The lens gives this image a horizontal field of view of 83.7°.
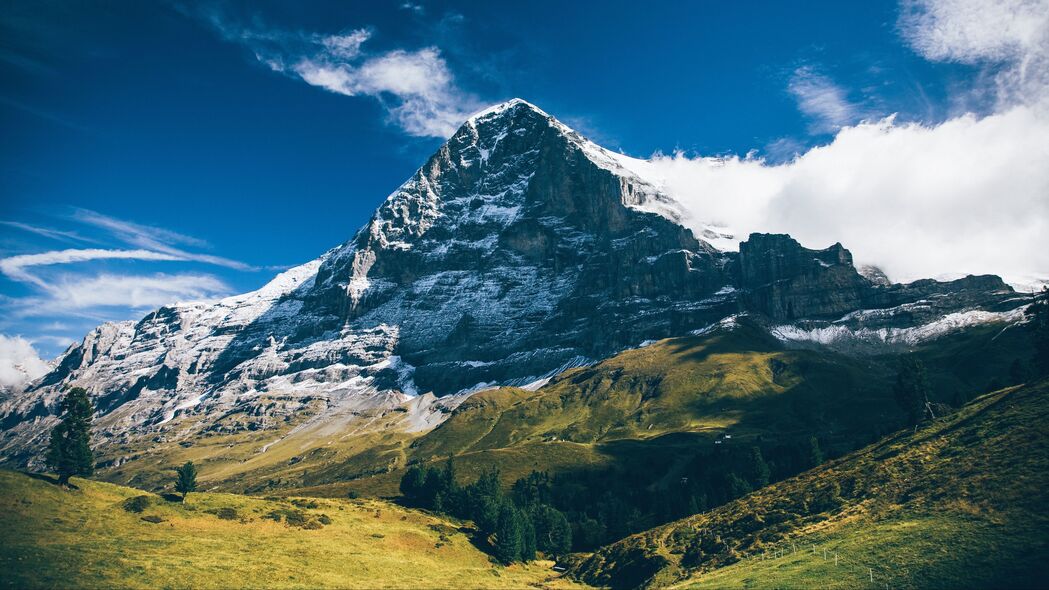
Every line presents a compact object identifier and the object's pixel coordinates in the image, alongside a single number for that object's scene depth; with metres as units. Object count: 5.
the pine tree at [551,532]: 149.12
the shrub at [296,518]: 104.19
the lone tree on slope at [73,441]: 95.06
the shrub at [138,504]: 90.62
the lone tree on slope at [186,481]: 107.94
